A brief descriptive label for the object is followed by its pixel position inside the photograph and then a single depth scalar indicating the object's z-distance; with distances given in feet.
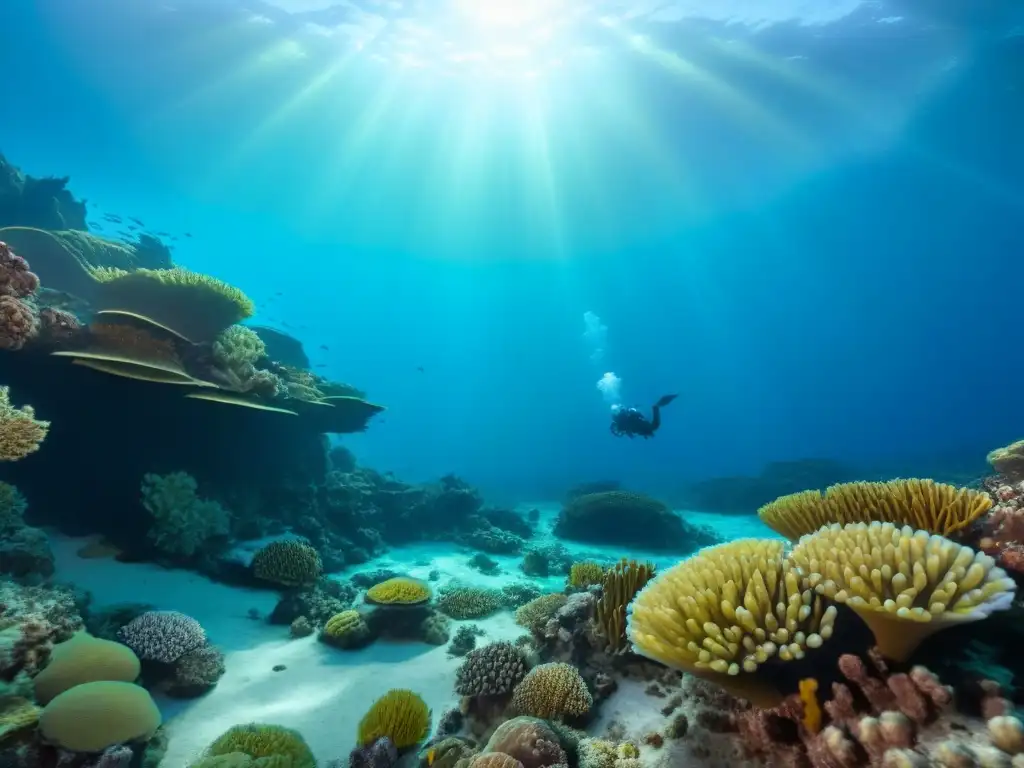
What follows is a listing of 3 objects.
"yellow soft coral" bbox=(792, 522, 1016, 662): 6.37
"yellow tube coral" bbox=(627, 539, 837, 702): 7.13
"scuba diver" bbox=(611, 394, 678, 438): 35.86
